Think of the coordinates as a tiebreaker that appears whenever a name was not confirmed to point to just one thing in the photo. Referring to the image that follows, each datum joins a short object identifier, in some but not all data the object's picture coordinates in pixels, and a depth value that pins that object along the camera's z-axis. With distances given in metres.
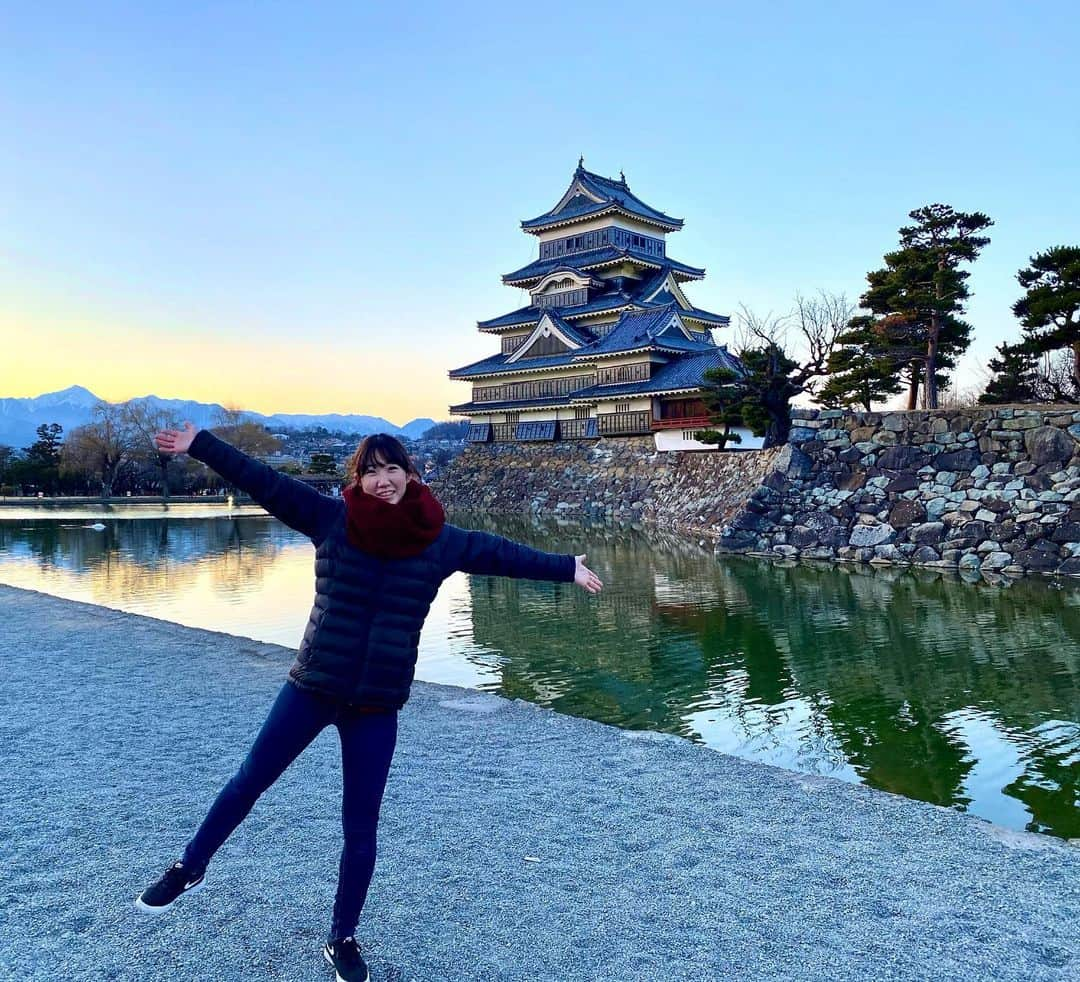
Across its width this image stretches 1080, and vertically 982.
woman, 2.68
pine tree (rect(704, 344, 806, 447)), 26.08
